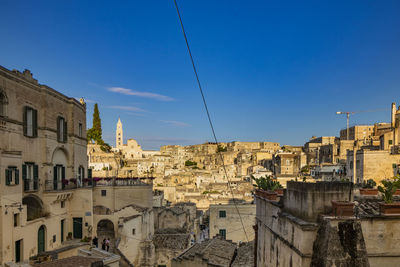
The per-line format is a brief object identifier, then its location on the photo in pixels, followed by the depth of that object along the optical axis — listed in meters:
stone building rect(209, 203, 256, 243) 30.94
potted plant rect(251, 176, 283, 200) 9.45
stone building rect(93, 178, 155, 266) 21.73
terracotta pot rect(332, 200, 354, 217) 6.23
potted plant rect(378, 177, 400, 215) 6.81
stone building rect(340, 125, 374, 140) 85.38
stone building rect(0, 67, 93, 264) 16.58
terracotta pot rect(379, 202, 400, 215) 6.81
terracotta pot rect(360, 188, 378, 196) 9.24
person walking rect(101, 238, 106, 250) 22.41
